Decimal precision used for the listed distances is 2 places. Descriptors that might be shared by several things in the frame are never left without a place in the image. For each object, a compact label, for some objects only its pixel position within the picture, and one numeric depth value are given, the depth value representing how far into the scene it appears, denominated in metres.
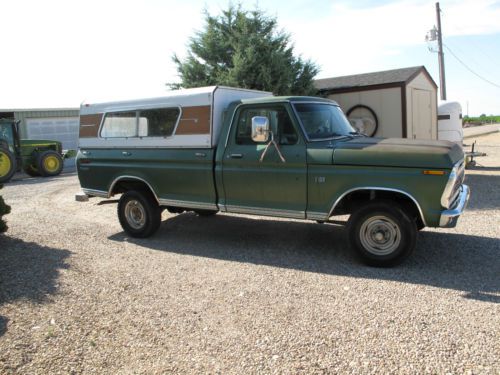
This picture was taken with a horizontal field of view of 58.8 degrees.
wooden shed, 12.42
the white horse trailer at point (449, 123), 15.69
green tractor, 16.16
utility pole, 23.85
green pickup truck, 5.13
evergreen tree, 12.38
